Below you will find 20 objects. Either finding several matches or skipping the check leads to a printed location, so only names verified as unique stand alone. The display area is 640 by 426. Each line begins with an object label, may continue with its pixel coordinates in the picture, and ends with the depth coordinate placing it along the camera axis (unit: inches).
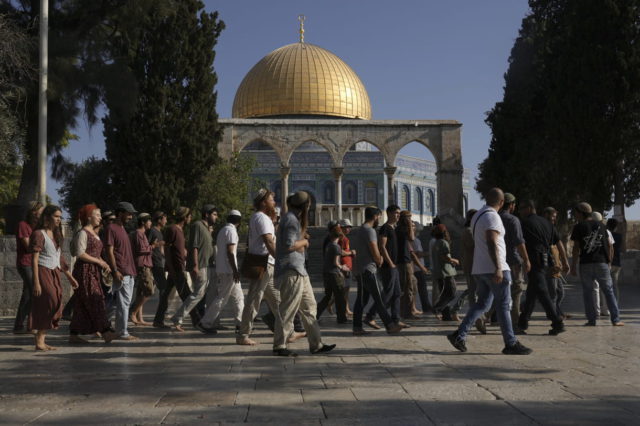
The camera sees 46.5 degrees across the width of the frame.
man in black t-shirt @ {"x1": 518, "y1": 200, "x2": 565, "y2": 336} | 315.3
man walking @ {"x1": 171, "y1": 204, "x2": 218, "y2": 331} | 354.0
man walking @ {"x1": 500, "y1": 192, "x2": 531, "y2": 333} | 304.1
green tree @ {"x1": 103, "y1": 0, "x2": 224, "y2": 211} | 868.0
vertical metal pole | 482.0
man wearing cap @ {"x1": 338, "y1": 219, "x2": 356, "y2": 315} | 408.8
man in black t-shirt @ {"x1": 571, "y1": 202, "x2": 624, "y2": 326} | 360.8
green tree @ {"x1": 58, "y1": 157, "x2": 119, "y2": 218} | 955.3
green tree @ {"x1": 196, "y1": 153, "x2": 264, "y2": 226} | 1029.8
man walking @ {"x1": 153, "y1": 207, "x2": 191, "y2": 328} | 370.9
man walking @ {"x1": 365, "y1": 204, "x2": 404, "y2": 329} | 344.5
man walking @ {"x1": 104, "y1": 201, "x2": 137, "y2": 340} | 313.0
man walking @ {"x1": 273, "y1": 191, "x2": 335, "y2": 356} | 262.7
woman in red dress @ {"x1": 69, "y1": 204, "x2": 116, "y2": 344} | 299.7
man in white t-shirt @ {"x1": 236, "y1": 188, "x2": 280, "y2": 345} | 277.7
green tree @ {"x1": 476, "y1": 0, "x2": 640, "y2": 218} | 784.3
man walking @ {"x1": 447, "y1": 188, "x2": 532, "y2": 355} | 261.4
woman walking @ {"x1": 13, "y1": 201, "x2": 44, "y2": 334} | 312.3
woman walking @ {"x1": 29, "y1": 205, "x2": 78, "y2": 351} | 280.1
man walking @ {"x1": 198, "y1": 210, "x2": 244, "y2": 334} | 331.3
